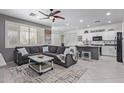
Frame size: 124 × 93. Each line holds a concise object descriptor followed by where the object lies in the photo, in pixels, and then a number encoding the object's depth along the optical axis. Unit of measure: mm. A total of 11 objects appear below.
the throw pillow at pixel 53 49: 5527
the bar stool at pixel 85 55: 5659
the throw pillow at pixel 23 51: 4348
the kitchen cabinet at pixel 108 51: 6259
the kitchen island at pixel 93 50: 5401
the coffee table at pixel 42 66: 3070
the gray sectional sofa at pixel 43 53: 3912
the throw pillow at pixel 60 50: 4964
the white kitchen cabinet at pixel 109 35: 6436
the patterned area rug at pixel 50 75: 2519
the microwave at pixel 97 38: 7055
